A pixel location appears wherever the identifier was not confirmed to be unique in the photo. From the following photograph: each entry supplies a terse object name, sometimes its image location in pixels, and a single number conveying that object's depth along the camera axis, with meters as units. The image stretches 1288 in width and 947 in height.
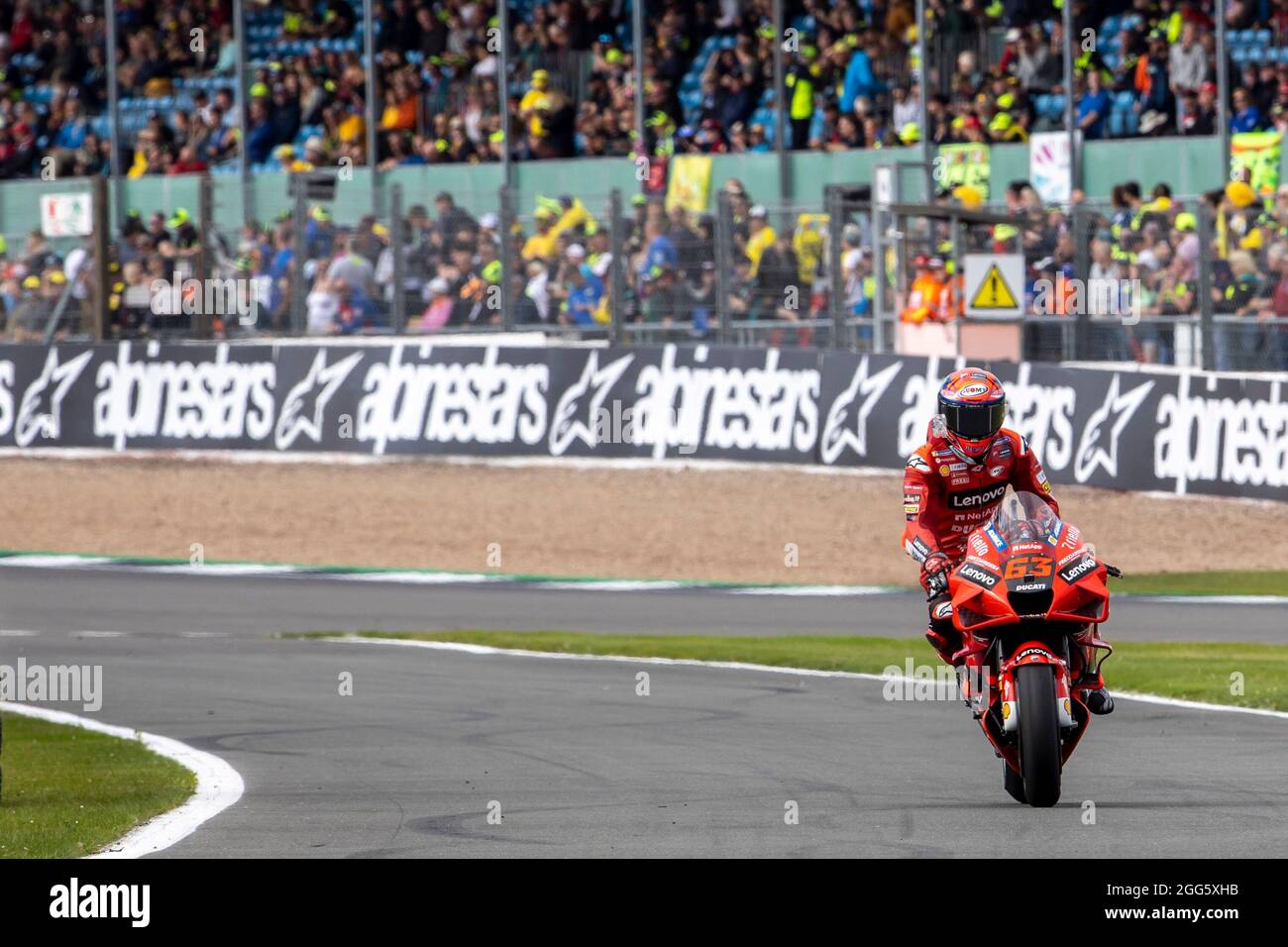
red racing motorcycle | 8.45
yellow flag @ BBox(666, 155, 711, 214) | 27.16
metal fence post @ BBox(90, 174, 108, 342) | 27.25
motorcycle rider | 9.38
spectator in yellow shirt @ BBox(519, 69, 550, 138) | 28.72
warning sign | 21.73
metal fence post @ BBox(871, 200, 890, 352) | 23.22
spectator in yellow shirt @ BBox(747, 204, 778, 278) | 23.91
